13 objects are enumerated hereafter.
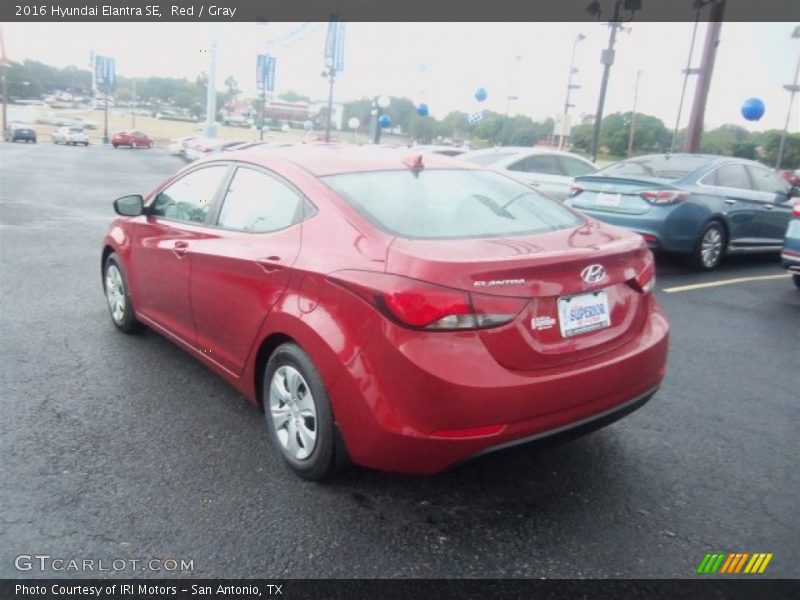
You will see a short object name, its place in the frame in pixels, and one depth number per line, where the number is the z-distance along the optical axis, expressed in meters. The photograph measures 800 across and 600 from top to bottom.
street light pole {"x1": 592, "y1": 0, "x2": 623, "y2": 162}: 18.00
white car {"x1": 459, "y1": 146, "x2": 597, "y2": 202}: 11.32
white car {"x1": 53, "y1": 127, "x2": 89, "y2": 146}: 48.41
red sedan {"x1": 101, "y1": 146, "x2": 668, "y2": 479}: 2.55
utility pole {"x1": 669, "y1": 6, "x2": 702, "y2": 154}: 16.61
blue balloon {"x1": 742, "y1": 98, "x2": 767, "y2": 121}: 21.28
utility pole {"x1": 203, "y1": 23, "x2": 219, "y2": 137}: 31.00
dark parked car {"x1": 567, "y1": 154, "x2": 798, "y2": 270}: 7.84
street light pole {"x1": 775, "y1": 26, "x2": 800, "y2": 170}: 22.84
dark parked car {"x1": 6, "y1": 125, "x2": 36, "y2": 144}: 44.59
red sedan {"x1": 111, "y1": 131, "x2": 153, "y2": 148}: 49.94
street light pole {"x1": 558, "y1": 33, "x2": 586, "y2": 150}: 27.32
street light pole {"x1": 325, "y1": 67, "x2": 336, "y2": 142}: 33.58
